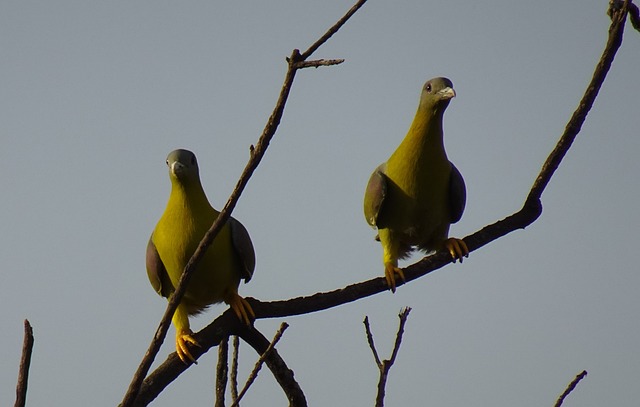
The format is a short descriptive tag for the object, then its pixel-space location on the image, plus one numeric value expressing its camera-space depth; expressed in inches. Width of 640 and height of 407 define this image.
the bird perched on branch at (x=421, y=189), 429.4
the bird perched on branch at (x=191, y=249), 383.6
